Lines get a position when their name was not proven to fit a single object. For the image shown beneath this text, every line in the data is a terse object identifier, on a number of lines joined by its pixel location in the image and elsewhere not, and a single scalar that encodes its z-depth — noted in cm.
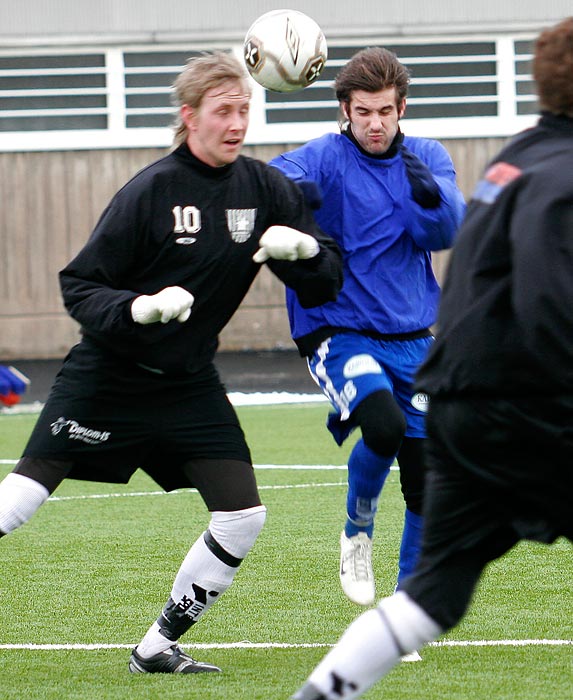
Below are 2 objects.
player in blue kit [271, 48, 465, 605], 1078
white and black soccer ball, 1210
